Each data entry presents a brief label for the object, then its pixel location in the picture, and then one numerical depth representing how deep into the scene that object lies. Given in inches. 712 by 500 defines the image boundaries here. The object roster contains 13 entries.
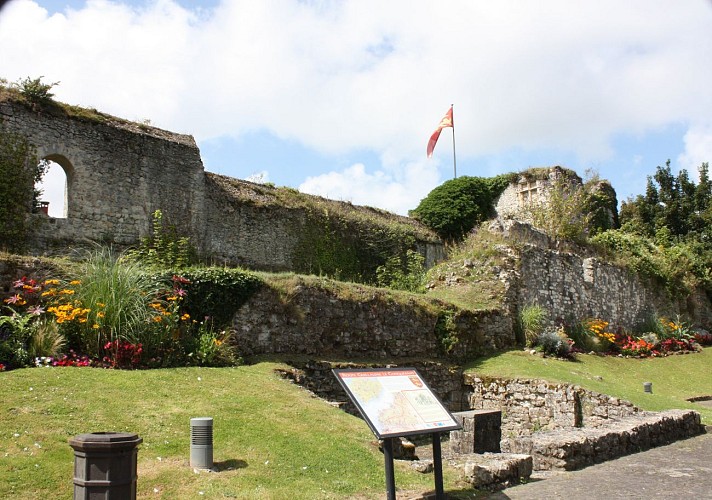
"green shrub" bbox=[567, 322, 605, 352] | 750.5
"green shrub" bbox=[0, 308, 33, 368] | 343.6
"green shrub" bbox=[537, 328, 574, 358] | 658.2
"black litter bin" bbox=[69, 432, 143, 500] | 196.0
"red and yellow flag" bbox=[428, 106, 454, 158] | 1169.4
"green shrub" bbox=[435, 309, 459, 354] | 586.6
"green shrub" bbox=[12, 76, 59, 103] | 549.0
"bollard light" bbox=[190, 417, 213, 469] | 257.8
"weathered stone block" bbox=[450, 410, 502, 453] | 369.1
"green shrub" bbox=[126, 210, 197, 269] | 584.4
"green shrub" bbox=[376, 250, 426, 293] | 747.4
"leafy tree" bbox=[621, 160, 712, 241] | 1171.3
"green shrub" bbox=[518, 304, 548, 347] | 676.1
